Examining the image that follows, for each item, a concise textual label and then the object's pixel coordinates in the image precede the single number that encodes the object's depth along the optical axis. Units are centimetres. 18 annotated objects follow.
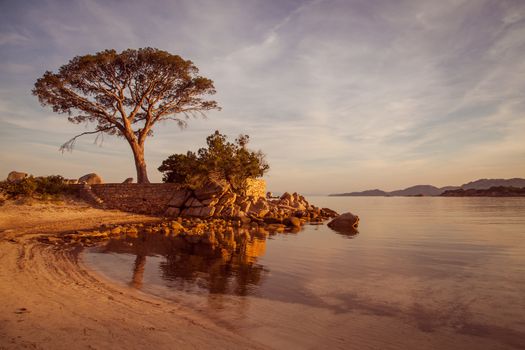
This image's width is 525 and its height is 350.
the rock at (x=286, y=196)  4062
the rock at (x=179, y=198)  2869
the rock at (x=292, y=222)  2554
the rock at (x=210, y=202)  2828
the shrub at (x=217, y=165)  2830
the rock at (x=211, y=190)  2869
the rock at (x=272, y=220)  2691
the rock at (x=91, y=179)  3096
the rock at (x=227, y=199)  2866
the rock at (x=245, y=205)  2926
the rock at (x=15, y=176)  2573
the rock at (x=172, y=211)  2822
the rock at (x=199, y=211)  2766
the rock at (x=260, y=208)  2943
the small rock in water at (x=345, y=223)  2475
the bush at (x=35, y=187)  2230
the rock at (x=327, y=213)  3764
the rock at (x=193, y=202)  2853
